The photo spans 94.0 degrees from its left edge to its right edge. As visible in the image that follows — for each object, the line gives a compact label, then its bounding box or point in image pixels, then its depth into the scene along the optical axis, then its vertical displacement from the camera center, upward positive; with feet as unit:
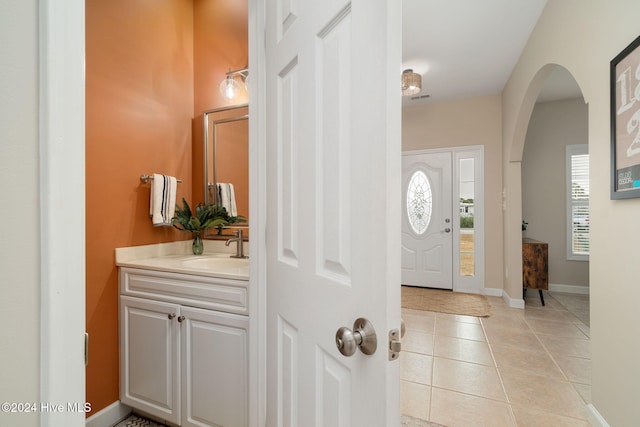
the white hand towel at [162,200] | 6.40 +0.28
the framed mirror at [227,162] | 6.98 +1.22
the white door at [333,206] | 1.83 +0.05
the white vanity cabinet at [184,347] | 4.61 -2.30
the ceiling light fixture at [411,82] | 10.91 +4.78
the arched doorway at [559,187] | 13.97 +1.23
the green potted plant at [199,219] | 6.84 -0.15
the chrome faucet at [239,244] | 6.50 -0.69
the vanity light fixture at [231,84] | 6.95 +3.00
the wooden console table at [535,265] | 12.12 -2.18
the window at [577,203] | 13.94 +0.44
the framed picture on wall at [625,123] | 4.09 +1.30
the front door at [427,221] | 14.80 -0.43
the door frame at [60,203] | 1.59 +0.06
